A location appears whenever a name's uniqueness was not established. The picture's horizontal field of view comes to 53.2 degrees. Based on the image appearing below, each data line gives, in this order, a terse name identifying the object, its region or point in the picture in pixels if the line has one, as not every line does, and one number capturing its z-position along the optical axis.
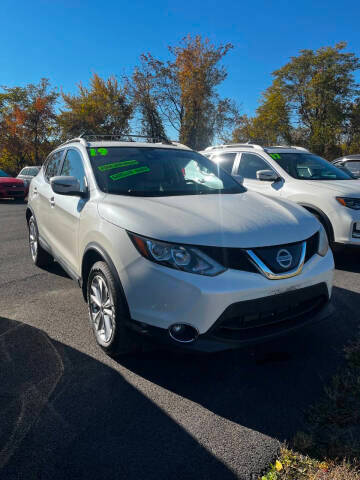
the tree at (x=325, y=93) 34.62
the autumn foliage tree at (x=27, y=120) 32.75
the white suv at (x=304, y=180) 4.98
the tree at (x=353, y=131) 34.47
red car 15.84
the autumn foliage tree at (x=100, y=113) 33.13
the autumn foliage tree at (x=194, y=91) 29.70
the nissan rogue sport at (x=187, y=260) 2.28
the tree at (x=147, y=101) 30.75
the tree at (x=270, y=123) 37.59
